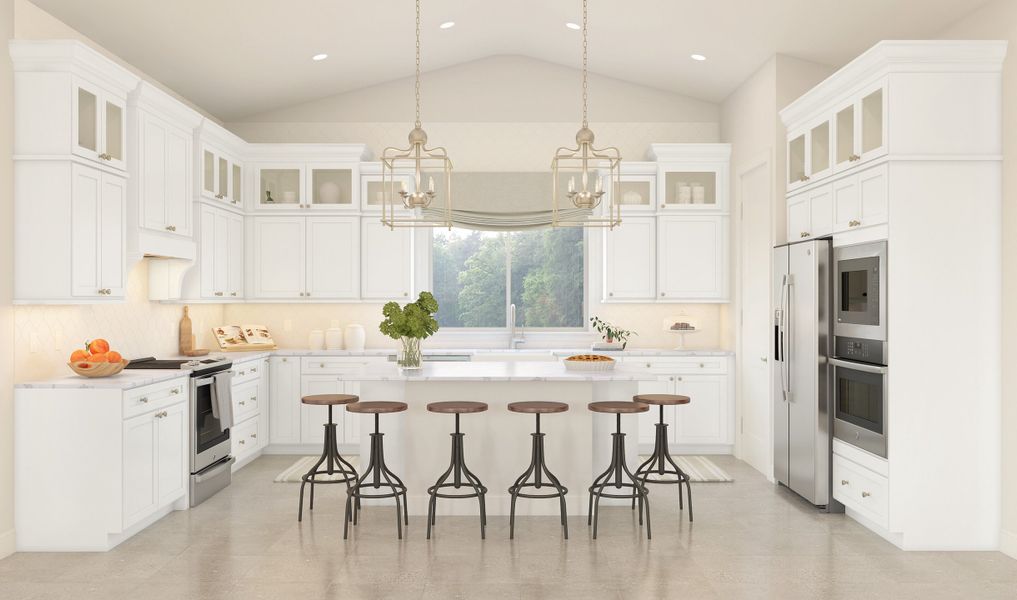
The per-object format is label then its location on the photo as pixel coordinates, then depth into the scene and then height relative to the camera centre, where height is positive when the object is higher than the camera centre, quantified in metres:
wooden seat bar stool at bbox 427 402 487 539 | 4.58 -1.04
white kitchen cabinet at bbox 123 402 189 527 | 4.46 -0.98
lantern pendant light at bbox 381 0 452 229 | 7.40 +1.17
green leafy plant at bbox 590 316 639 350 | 7.41 -0.29
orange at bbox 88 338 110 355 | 4.60 -0.26
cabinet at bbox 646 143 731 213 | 7.29 +1.20
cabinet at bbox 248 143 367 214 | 7.29 +1.18
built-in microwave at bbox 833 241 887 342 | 4.46 +0.07
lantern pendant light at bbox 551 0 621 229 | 7.46 +1.21
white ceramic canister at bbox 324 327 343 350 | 7.43 -0.34
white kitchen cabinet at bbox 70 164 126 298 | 4.39 +0.42
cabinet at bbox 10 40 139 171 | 4.27 +1.17
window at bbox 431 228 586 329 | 7.96 +0.29
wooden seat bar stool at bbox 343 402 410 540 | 4.58 -1.08
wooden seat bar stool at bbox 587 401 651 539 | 4.63 -1.02
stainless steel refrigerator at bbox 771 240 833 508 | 5.07 -0.46
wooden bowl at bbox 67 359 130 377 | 4.48 -0.40
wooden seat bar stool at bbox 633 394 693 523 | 4.86 -0.90
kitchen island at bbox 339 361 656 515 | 5.13 -0.89
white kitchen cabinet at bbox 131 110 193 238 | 5.10 +0.89
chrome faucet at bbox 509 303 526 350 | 7.76 -0.25
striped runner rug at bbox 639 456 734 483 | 6.04 -1.39
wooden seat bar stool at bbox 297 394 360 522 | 4.84 -0.91
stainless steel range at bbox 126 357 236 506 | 5.29 -0.85
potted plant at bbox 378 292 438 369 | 5.04 -0.15
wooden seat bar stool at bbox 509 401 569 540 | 4.55 -1.01
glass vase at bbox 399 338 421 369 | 5.14 -0.36
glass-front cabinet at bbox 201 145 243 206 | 6.31 +1.09
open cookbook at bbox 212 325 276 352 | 6.94 -0.33
